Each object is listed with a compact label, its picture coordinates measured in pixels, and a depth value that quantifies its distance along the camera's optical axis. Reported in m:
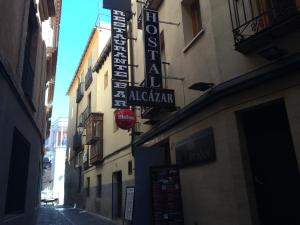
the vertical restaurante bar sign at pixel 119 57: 12.70
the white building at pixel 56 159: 46.12
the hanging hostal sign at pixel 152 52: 9.20
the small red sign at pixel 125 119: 11.98
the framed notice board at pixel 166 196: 8.09
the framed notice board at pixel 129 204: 10.59
